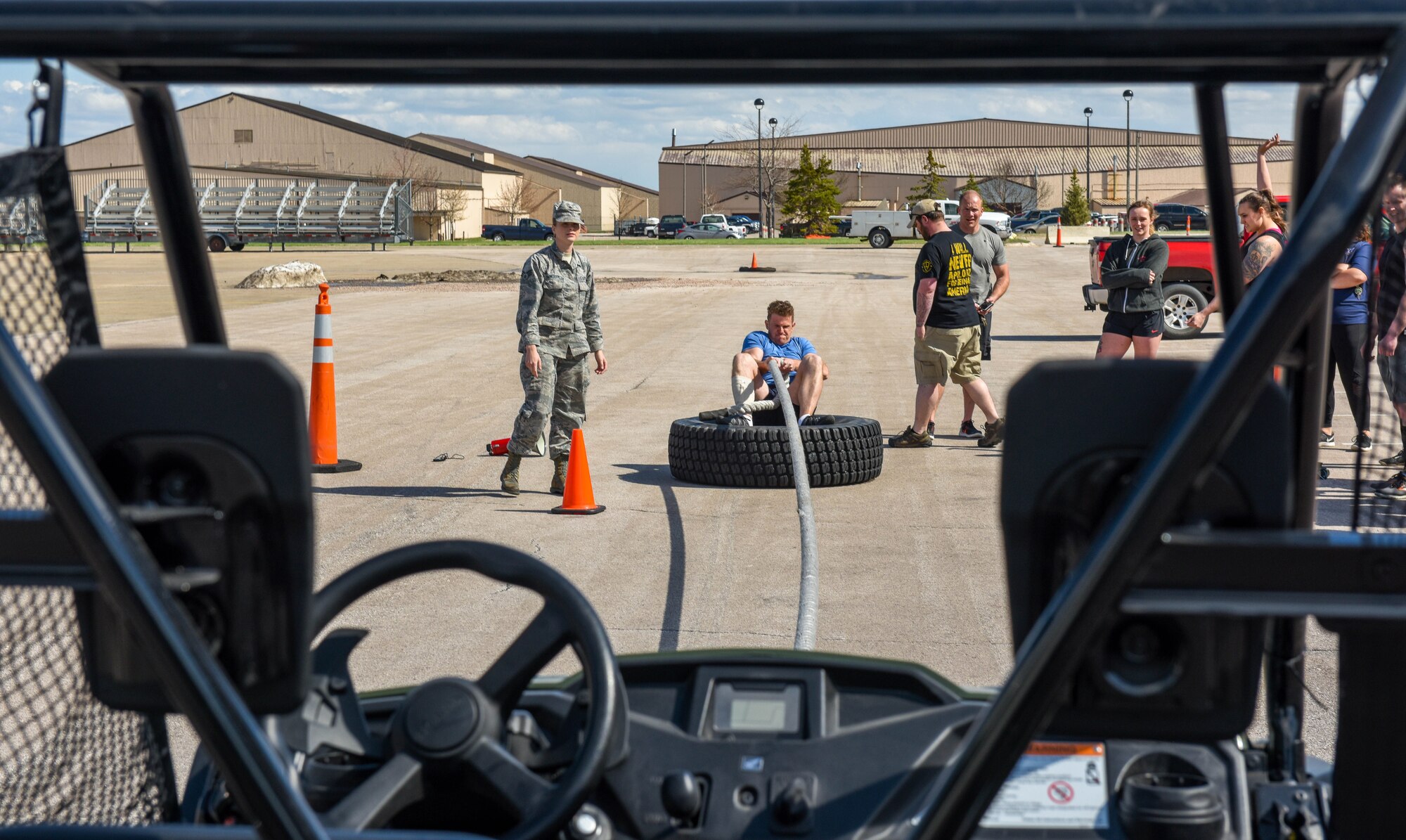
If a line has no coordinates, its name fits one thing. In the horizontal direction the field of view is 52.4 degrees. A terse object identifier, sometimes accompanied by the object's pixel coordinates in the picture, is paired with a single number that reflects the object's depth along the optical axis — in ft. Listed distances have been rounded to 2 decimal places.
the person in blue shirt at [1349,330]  25.05
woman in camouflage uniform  27.66
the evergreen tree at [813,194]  245.45
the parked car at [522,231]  254.27
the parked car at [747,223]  279.69
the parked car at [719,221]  255.35
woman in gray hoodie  32.55
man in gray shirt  33.50
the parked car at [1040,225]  239.50
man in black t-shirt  32.99
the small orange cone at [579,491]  26.07
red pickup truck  57.11
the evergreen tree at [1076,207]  239.91
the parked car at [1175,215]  193.16
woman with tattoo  27.78
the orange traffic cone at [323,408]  29.99
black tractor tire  28.17
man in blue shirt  31.07
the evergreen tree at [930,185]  249.34
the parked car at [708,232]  249.34
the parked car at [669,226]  284.00
